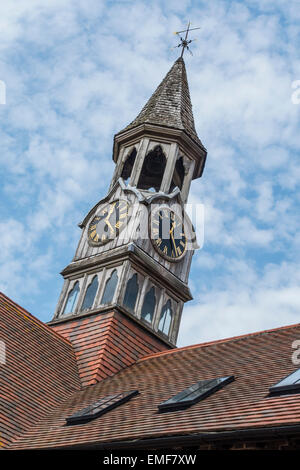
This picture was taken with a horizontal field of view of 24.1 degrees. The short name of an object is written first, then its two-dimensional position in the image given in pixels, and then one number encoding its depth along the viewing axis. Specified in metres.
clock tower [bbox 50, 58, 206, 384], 18.81
